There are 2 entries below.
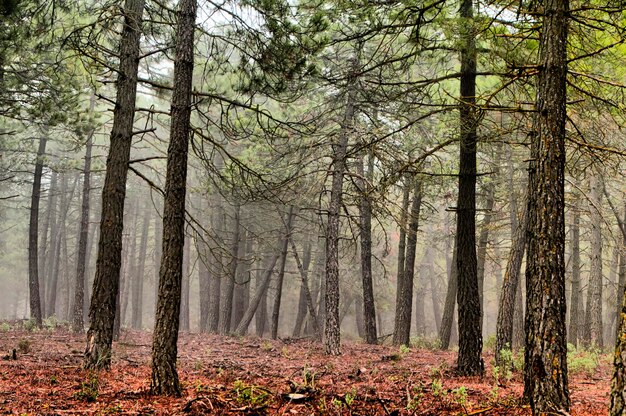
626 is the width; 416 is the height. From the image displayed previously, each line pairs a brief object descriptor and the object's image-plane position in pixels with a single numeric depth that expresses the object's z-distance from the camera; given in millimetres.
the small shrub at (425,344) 18844
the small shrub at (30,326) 18500
